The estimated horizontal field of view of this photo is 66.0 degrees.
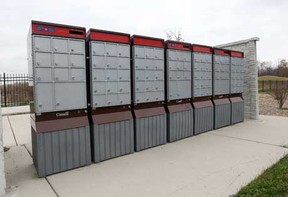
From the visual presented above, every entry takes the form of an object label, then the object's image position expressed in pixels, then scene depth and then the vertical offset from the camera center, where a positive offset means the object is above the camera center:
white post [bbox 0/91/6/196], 3.03 -1.15
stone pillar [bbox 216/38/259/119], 8.37 +0.46
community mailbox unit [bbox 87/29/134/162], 4.23 -0.09
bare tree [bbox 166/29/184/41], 15.27 +3.86
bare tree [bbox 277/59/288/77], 38.41 +3.51
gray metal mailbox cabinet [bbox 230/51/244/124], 7.78 +0.10
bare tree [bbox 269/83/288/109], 11.89 -0.37
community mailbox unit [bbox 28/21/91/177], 3.60 -0.12
